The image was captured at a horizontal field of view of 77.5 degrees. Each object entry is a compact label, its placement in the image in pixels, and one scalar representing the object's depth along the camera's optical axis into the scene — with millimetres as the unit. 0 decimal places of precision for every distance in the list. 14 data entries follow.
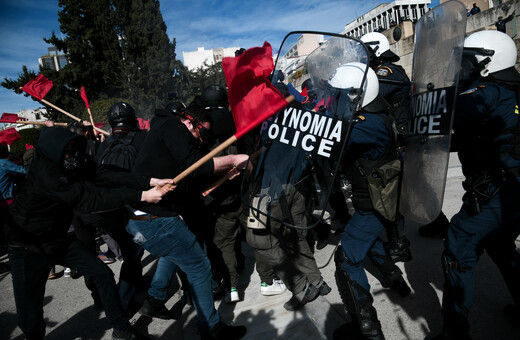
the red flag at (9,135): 5652
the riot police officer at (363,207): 2084
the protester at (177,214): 2311
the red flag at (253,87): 1622
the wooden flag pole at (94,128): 4942
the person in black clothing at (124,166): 2908
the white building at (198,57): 74500
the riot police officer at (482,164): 1857
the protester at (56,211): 2195
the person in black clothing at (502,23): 8953
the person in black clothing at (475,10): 13278
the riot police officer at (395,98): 2709
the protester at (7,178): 4570
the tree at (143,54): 30281
